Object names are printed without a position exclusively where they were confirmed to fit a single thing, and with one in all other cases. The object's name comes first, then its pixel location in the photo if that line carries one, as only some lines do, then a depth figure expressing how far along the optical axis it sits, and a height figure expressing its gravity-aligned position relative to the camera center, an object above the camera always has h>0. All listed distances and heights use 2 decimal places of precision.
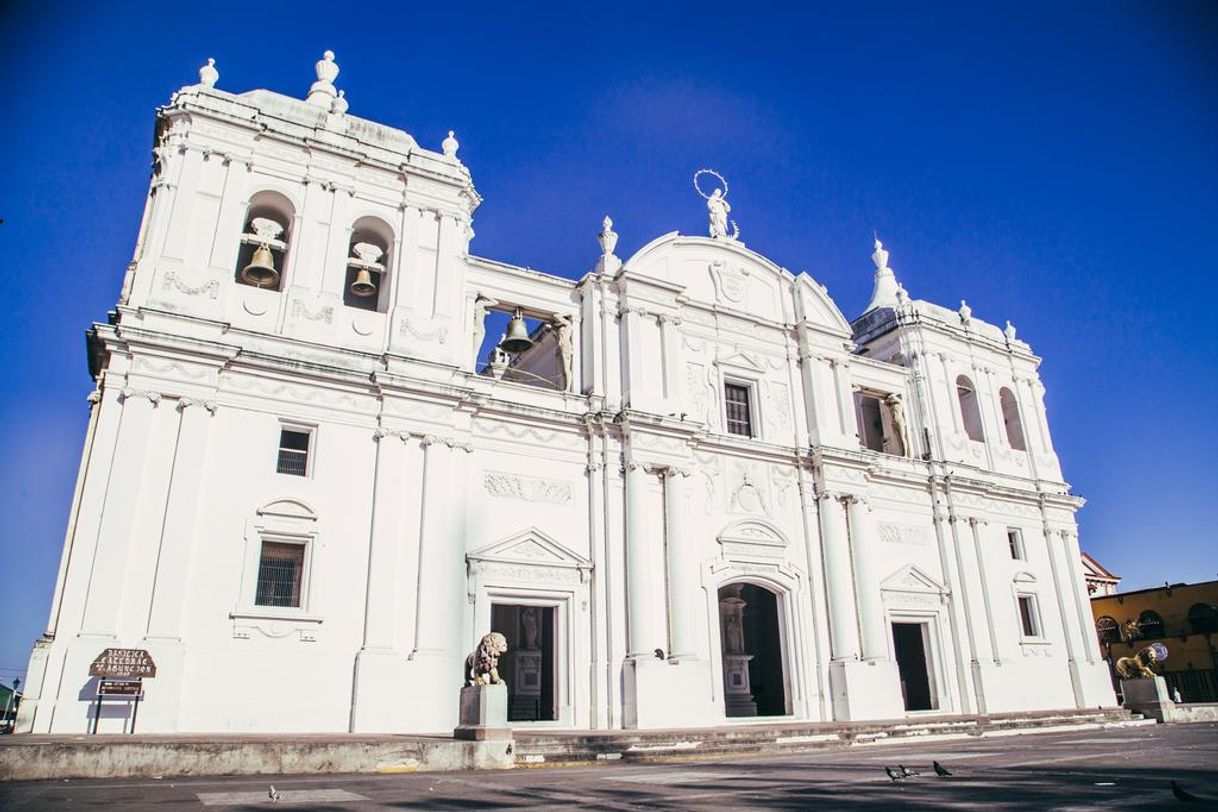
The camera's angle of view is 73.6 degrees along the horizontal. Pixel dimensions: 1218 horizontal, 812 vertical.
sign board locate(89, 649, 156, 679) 12.92 +0.69
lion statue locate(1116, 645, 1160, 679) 25.03 +0.75
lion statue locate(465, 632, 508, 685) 12.53 +0.61
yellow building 31.58 +2.34
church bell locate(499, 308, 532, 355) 18.72 +7.89
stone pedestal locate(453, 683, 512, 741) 11.83 -0.16
